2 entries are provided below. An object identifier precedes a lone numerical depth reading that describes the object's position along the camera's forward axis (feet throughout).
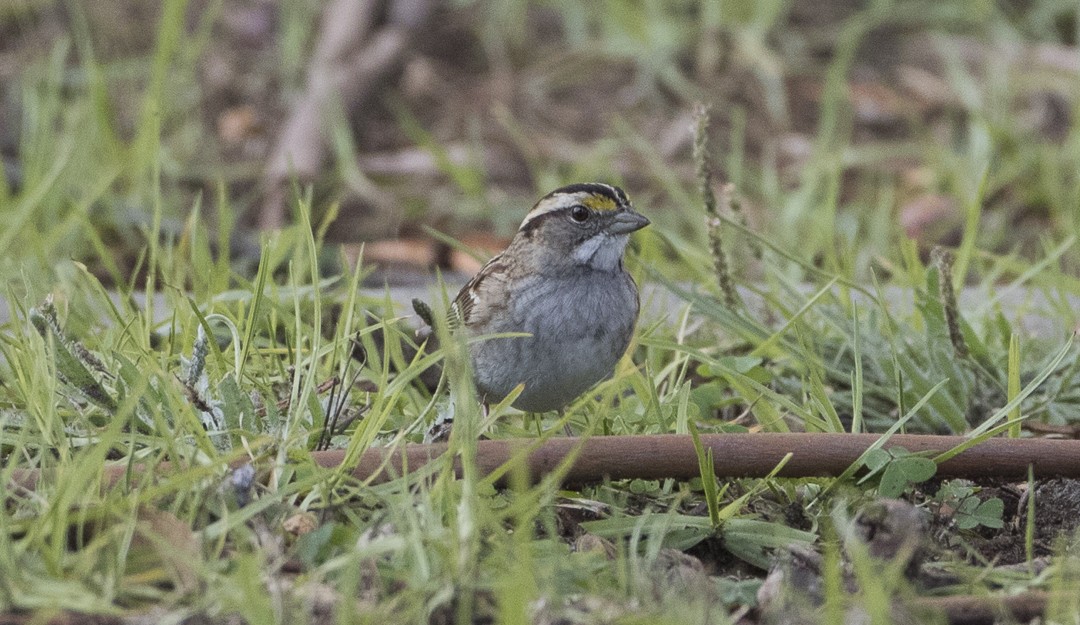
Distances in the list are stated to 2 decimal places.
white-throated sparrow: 24.63
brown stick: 20.21
